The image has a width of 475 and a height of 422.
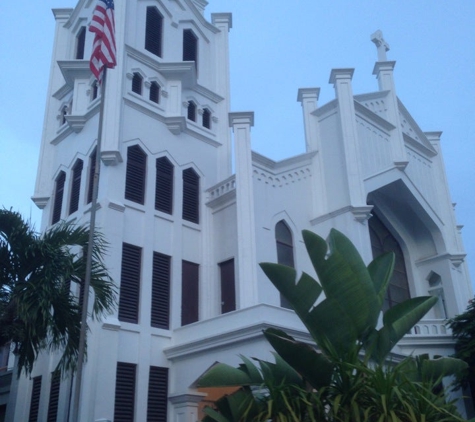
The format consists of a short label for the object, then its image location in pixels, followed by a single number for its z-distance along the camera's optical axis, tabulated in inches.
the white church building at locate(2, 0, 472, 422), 634.2
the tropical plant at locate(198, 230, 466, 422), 356.2
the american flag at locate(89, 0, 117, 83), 531.5
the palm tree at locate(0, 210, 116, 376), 414.9
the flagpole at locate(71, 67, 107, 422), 416.8
